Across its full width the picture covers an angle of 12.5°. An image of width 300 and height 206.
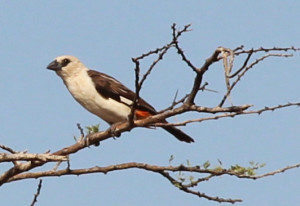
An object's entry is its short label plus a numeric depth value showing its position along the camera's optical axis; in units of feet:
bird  45.16
